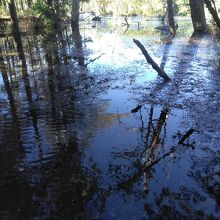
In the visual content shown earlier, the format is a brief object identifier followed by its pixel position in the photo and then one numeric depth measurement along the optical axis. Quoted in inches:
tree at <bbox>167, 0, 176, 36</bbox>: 672.9
